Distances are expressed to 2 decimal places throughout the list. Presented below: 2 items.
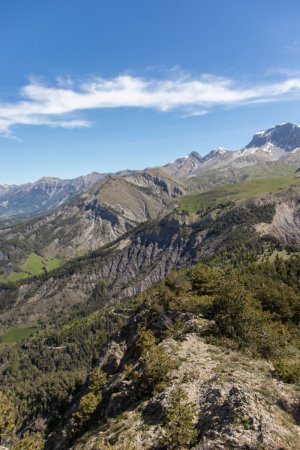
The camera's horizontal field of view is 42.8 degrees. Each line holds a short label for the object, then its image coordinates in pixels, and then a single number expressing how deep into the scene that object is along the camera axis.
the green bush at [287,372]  47.75
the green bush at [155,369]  52.62
